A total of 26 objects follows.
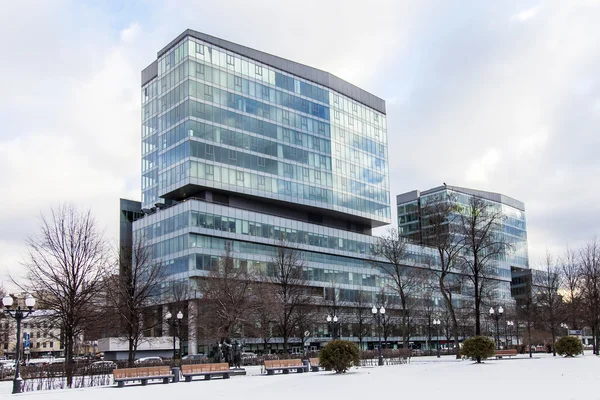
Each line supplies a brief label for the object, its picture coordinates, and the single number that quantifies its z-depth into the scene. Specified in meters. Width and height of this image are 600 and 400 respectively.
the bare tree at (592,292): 56.97
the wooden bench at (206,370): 32.97
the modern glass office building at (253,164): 77.81
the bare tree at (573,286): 63.67
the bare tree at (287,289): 53.38
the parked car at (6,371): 42.84
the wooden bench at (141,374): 30.53
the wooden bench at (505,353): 52.53
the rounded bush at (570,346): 47.00
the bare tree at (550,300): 68.08
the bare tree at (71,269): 34.94
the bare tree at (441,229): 51.69
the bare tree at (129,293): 43.09
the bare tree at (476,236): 49.00
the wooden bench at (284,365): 37.62
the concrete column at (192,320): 57.54
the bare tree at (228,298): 44.94
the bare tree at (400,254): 58.13
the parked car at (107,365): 41.75
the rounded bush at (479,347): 40.12
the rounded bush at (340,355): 33.31
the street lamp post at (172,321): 50.69
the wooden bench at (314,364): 38.76
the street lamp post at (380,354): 45.18
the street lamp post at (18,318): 26.75
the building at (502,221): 136.38
